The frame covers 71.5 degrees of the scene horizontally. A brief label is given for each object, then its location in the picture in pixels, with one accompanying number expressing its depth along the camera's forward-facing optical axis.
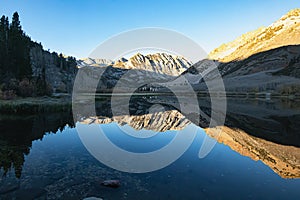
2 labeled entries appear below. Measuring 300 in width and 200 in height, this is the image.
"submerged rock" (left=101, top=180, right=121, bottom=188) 10.78
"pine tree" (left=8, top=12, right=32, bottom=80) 65.31
